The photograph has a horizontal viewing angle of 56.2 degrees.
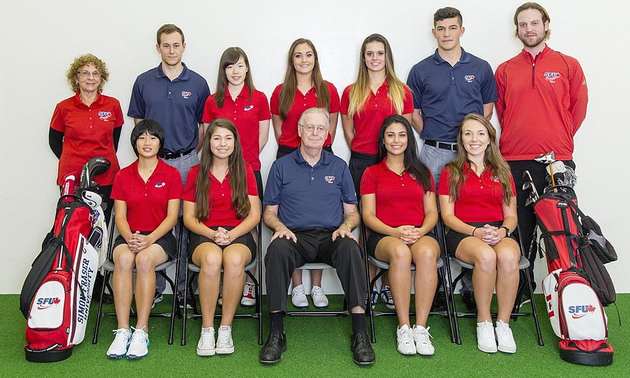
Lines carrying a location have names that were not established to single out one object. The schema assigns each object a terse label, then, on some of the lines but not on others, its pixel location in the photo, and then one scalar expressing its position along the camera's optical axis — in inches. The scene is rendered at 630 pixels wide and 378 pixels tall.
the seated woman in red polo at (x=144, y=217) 126.2
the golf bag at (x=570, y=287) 116.3
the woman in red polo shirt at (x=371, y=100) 148.6
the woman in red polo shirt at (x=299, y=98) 150.1
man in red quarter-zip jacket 146.6
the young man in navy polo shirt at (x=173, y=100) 148.9
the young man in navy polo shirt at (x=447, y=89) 149.8
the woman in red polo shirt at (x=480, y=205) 127.6
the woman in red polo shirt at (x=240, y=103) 147.4
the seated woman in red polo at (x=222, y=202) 128.3
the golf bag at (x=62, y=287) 117.2
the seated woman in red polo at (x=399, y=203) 128.3
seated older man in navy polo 122.6
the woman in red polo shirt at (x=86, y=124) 148.3
